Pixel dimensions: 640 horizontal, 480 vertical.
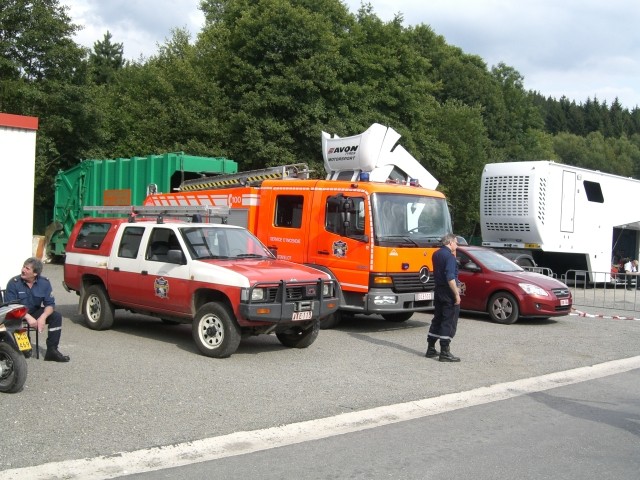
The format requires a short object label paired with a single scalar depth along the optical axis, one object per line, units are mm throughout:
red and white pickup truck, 9289
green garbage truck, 18562
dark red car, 13992
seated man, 8164
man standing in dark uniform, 9805
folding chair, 7578
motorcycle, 7168
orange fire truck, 11820
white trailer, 21844
